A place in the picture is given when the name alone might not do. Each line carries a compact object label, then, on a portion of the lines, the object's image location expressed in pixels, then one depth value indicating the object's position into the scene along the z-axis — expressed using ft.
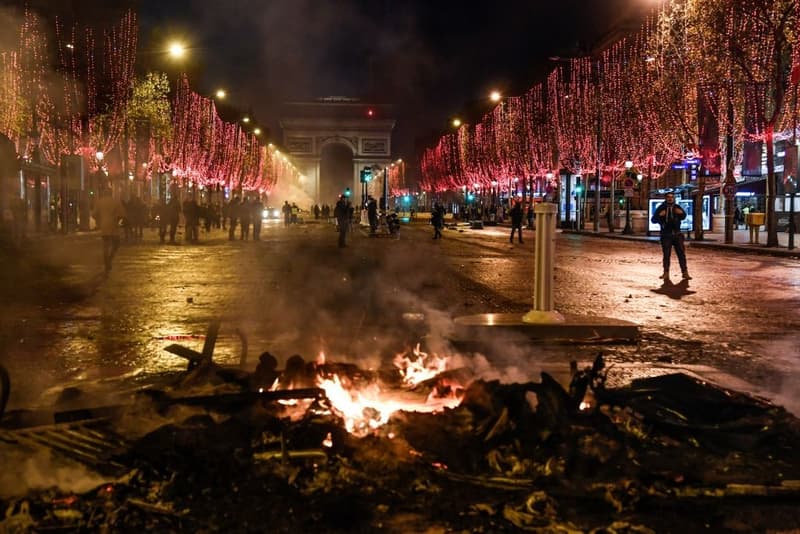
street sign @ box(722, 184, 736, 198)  100.44
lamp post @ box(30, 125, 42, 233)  110.63
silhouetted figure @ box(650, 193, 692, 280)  50.52
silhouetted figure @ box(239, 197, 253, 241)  103.19
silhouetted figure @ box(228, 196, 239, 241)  105.60
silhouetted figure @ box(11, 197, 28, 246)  92.73
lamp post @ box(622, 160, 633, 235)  144.56
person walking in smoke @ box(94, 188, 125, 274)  55.36
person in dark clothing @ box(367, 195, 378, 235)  124.26
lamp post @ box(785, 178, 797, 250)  130.01
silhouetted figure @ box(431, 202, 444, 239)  119.14
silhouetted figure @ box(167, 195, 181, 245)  97.76
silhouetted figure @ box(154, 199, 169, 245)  97.19
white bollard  27.14
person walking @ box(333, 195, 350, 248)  89.10
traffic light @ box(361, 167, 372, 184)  143.02
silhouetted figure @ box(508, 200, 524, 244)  104.18
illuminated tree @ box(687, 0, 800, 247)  89.81
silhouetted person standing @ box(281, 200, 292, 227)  189.47
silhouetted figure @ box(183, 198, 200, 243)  97.81
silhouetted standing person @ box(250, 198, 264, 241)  104.49
